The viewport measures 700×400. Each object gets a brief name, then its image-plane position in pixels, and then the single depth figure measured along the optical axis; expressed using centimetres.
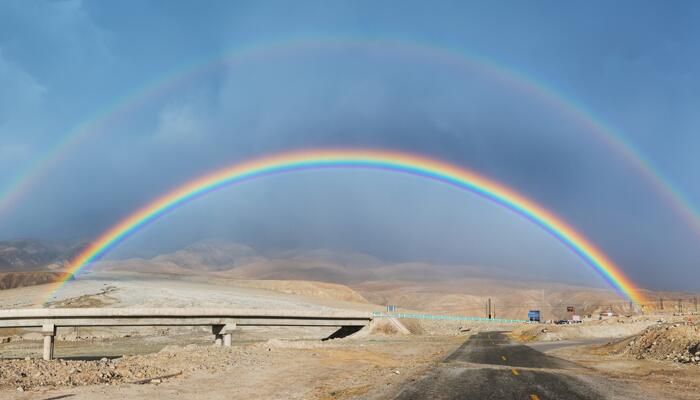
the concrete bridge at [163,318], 4025
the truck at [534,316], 13015
